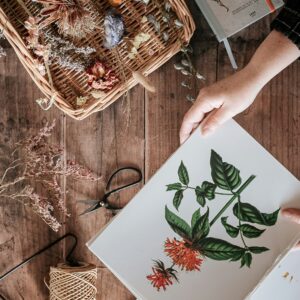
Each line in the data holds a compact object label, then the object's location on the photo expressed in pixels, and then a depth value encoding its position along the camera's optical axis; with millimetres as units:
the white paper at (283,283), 980
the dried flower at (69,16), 940
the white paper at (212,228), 939
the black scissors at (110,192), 1060
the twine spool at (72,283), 1005
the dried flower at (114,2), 961
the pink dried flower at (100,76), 975
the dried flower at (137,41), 975
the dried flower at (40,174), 1062
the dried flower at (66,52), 985
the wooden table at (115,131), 1021
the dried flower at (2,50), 1053
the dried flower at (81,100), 999
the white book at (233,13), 978
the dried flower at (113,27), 940
